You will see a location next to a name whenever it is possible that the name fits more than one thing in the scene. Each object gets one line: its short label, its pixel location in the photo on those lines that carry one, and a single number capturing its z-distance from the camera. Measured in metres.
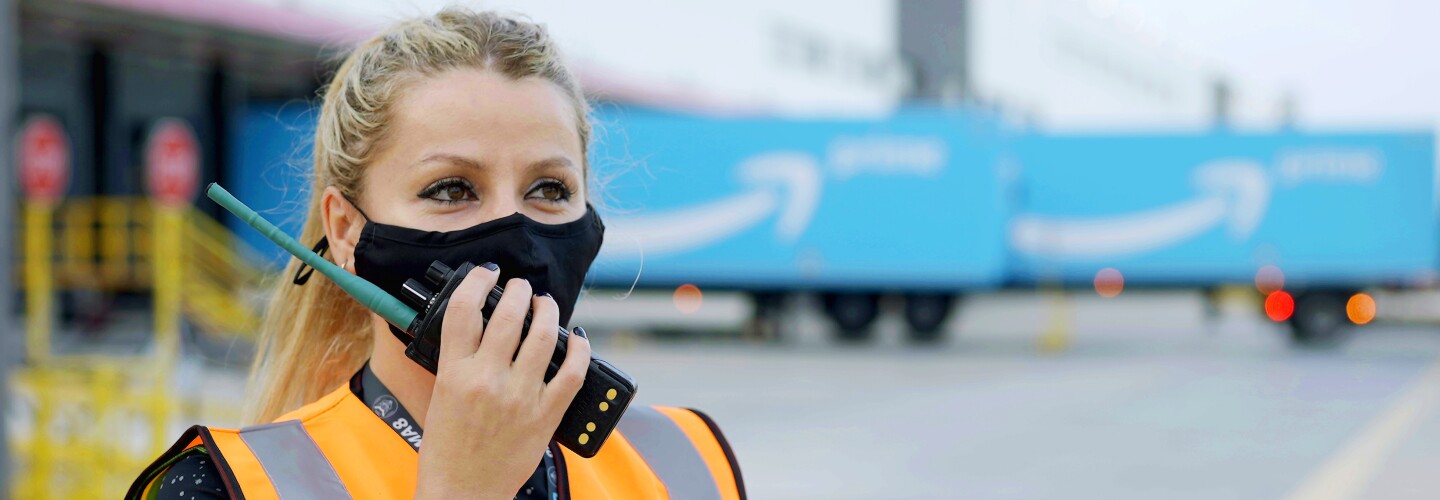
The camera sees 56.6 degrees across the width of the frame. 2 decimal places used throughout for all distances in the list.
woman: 1.50
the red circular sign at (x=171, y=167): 10.59
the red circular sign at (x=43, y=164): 10.77
